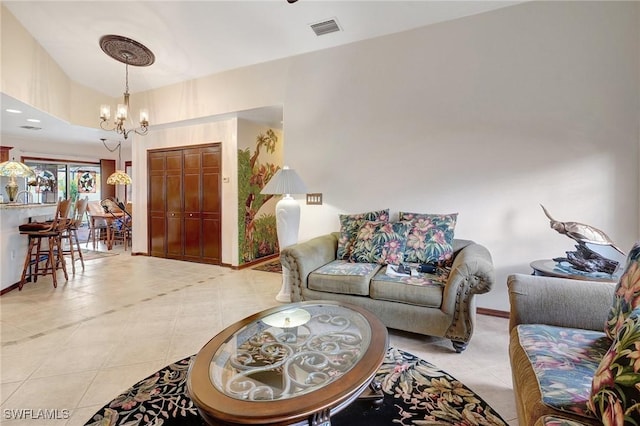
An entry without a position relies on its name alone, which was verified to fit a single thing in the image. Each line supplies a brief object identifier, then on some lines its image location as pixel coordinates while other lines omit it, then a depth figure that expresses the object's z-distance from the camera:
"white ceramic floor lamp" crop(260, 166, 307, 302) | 3.45
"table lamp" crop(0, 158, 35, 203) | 4.15
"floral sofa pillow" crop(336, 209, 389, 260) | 3.31
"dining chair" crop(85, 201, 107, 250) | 6.98
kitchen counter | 3.69
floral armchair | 0.85
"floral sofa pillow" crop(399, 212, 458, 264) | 2.88
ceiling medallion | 4.21
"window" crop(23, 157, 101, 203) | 7.73
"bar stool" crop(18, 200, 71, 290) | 3.97
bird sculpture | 2.24
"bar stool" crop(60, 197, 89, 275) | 4.68
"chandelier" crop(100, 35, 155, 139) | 4.20
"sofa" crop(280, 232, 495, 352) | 2.29
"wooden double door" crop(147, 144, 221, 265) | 5.21
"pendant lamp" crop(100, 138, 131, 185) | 7.07
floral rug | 1.65
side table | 2.04
